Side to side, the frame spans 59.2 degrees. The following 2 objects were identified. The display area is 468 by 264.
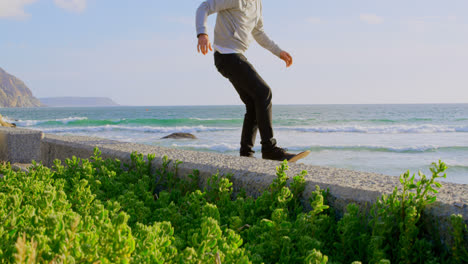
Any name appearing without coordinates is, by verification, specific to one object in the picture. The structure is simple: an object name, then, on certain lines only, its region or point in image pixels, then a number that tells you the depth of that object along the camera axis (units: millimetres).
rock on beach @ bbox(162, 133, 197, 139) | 18883
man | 4031
